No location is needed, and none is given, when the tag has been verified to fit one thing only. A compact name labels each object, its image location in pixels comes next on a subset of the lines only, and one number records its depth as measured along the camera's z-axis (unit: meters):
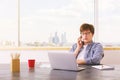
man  3.16
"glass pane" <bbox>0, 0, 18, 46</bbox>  4.31
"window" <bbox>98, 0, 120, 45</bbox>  4.26
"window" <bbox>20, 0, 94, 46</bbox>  4.32
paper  2.40
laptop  2.22
